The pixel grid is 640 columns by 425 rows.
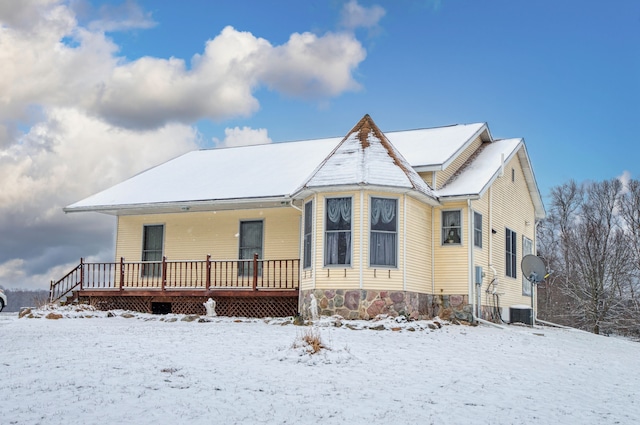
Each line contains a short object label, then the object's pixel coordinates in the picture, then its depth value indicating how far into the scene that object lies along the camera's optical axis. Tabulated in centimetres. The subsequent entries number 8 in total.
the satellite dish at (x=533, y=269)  2181
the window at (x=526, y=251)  2555
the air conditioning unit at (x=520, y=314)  2292
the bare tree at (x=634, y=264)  3550
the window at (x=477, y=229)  2013
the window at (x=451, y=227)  1988
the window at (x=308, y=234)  1875
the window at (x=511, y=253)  2356
